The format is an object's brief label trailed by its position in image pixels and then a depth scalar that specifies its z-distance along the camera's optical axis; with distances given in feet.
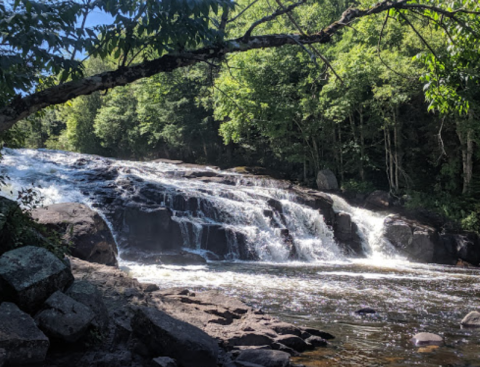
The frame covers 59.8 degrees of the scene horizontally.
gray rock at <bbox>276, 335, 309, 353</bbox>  18.62
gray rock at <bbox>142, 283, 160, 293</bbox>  23.22
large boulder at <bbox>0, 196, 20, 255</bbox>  18.03
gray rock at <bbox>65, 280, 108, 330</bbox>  16.69
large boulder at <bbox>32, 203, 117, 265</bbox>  29.78
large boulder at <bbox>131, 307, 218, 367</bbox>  14.71
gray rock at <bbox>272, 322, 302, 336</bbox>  19.69
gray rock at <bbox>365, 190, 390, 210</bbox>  69.15
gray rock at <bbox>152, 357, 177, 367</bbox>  13.83
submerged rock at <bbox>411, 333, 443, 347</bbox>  19.83
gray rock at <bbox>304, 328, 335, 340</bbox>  20.47
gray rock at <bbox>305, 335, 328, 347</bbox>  19.36
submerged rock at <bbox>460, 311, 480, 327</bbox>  23.14
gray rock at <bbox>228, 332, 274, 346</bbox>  18.13
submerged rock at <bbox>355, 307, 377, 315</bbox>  25.73
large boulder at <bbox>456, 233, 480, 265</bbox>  57.57
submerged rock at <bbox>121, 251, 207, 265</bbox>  43.62
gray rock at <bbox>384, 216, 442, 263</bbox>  58.44
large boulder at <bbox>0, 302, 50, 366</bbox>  12.89
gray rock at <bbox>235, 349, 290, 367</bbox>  15.64
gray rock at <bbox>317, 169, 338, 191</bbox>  80.18
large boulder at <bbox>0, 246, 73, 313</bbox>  15.30
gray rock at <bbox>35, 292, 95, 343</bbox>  14.83
